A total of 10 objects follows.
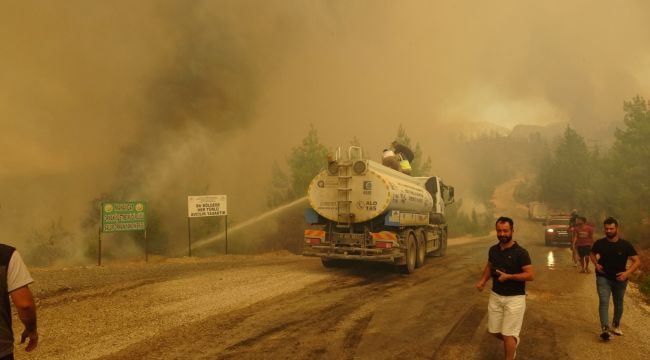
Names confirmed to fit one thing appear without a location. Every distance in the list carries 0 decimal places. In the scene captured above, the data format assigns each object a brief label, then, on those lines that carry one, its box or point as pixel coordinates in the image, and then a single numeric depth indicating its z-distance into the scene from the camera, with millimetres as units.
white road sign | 18500
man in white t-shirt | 3082
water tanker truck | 12484
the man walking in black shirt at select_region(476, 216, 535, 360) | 4957
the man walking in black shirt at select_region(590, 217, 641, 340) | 6434
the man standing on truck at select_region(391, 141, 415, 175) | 17409
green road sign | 15685
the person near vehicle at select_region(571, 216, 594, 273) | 12852
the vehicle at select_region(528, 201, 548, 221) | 68000
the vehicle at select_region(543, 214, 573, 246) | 25828
